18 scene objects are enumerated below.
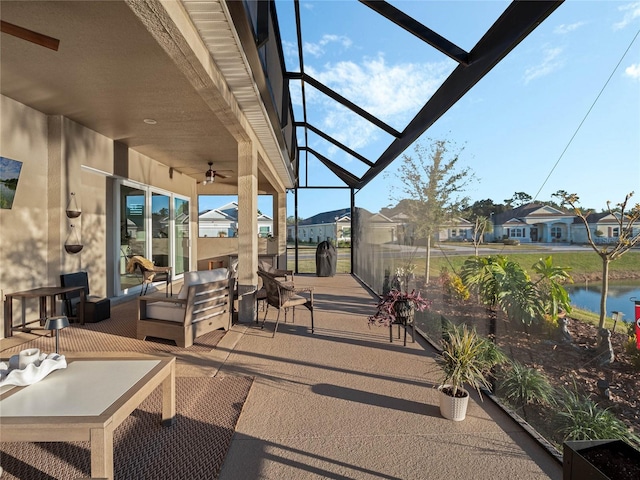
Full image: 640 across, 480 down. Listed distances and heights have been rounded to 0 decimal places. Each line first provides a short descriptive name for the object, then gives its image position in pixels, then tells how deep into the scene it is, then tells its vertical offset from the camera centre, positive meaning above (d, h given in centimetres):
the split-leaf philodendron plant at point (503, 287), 250 -40
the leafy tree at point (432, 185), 366 +61
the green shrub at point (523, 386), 241 -109
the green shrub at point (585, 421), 184 -102
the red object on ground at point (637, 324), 160 -39
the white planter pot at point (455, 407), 256 -123
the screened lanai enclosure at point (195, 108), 279 +166
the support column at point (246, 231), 534 +8
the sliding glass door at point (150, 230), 734 +14
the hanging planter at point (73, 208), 539 +41
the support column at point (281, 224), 1166 +42
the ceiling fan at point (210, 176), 789 +135
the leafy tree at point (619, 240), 167 -1
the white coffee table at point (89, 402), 160 -86
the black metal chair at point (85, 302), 523 -100
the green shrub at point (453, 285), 347 -50
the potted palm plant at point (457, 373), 258 -101
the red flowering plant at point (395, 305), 423 -83
